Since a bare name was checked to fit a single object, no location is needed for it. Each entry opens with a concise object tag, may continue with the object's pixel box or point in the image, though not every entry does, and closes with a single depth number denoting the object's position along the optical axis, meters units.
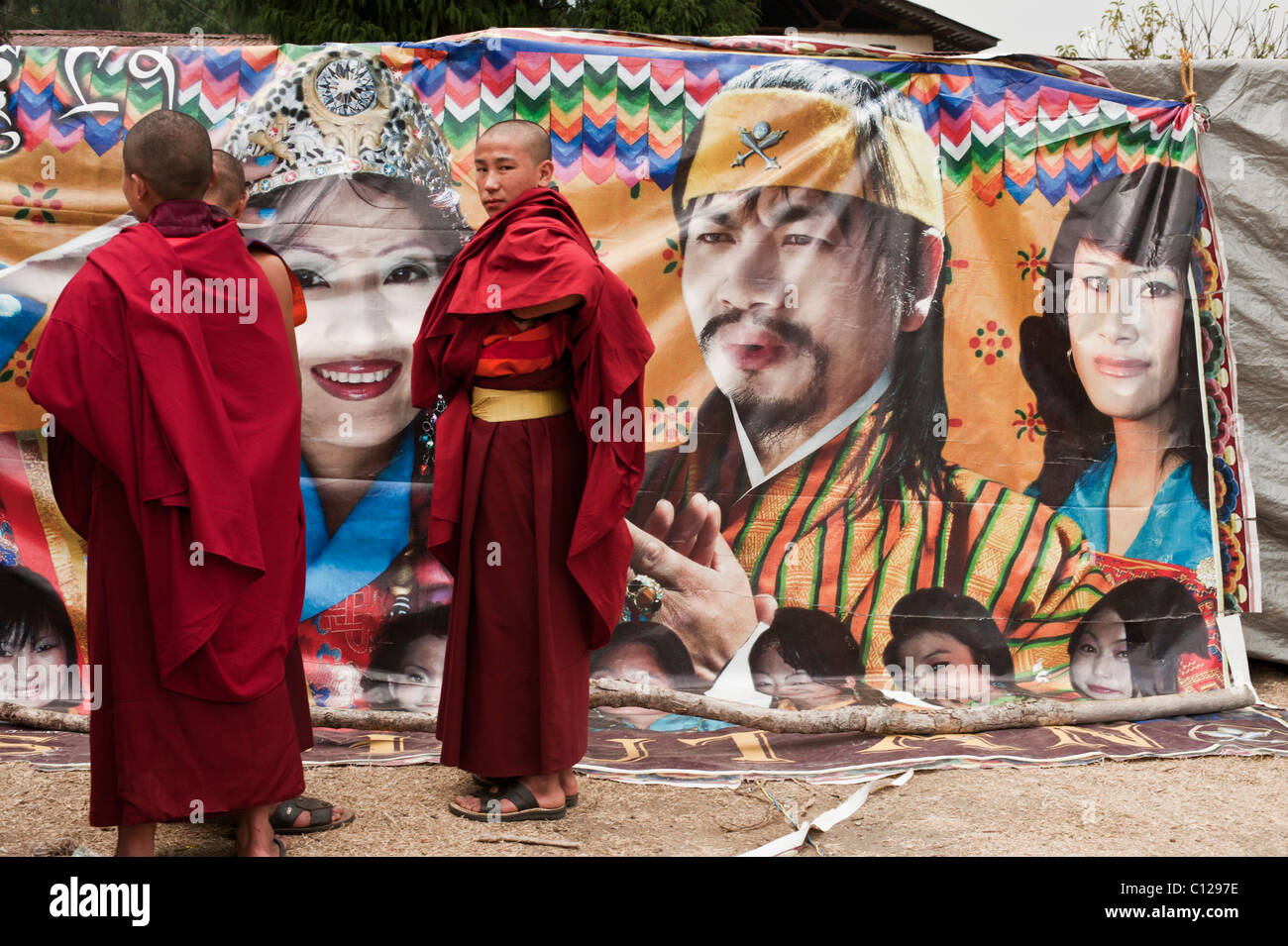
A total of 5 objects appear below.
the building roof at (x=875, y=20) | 13.28
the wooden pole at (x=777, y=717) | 4.11
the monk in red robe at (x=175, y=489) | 2.59
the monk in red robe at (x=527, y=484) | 3.32
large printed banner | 4.38
